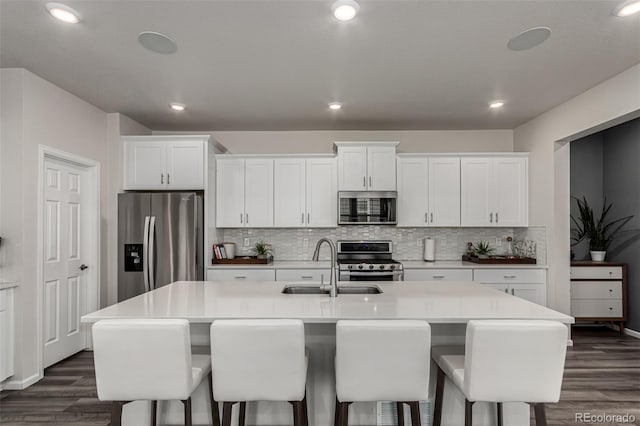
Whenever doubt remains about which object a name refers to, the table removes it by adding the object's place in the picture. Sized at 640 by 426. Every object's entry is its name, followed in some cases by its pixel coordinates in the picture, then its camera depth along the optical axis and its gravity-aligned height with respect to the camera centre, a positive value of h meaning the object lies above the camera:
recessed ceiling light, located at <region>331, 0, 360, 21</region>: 2.15 +1.21
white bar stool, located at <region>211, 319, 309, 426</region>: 1.79 -0.66
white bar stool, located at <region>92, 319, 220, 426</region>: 1.77 -0.65
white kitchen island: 2.02 -0.51
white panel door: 3.54 -0.39
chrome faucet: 2.50 -0.38
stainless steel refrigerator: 4.21 -0.21
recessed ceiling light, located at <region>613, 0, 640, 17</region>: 2.19 +1.23
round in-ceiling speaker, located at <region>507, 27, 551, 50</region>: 2.51 +1.23
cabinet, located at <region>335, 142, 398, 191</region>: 4.76 +0.65
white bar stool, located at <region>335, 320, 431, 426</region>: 1.78 -0.67
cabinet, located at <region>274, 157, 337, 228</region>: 4.85 +0.35
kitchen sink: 2.84 -0.53
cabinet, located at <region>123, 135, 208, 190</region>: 4.50 +0.67
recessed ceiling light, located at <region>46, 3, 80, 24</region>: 2.20 +1.23
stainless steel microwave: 4.76 +0.14
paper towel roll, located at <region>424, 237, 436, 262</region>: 4.97 -0.41
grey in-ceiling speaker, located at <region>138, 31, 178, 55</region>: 2.57 +1.24
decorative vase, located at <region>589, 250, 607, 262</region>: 4.81 -0.48
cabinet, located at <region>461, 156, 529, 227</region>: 4.81 +0.34
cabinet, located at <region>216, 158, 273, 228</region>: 4.84 +0.37
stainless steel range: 4.43 -0.53
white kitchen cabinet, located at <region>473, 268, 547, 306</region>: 4.46 -0.74
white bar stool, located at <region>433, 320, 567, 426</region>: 1.73 -0.65
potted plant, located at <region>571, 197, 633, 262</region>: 4.85 -0.13
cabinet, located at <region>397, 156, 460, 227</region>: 4.86 +0.35
